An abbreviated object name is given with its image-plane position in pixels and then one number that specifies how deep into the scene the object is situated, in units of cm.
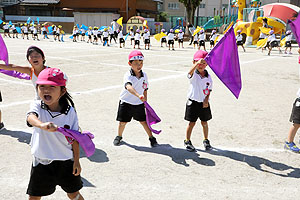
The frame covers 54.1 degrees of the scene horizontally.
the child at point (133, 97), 434
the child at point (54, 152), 242
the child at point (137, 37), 2164
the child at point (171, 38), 2127
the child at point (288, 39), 1938
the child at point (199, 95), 432
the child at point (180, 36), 2374
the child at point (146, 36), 2127
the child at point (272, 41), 1898
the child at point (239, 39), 2079
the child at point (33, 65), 385
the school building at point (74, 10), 4831
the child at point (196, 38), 2312
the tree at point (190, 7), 3803
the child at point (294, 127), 445
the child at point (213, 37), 2294
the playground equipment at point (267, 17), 2527
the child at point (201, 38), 2261
